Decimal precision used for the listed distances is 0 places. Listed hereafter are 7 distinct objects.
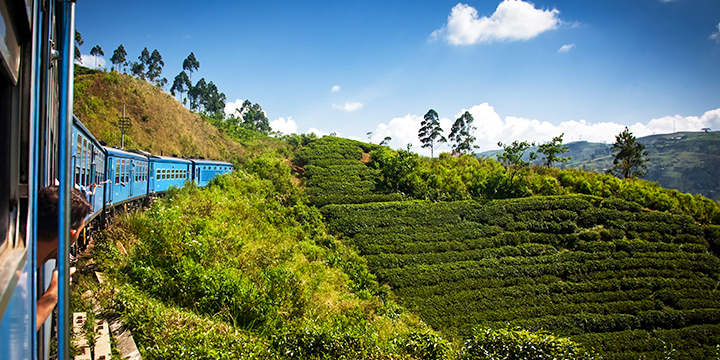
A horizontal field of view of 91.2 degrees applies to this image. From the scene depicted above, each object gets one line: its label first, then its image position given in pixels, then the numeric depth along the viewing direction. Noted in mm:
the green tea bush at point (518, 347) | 7363
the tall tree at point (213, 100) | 52669
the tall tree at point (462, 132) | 40375
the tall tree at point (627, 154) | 32281
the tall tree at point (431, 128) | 39688
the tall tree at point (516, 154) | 22656
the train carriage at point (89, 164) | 6648
